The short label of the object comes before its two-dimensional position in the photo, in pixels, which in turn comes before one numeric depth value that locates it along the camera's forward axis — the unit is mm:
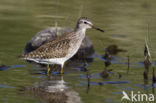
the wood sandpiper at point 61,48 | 12961
